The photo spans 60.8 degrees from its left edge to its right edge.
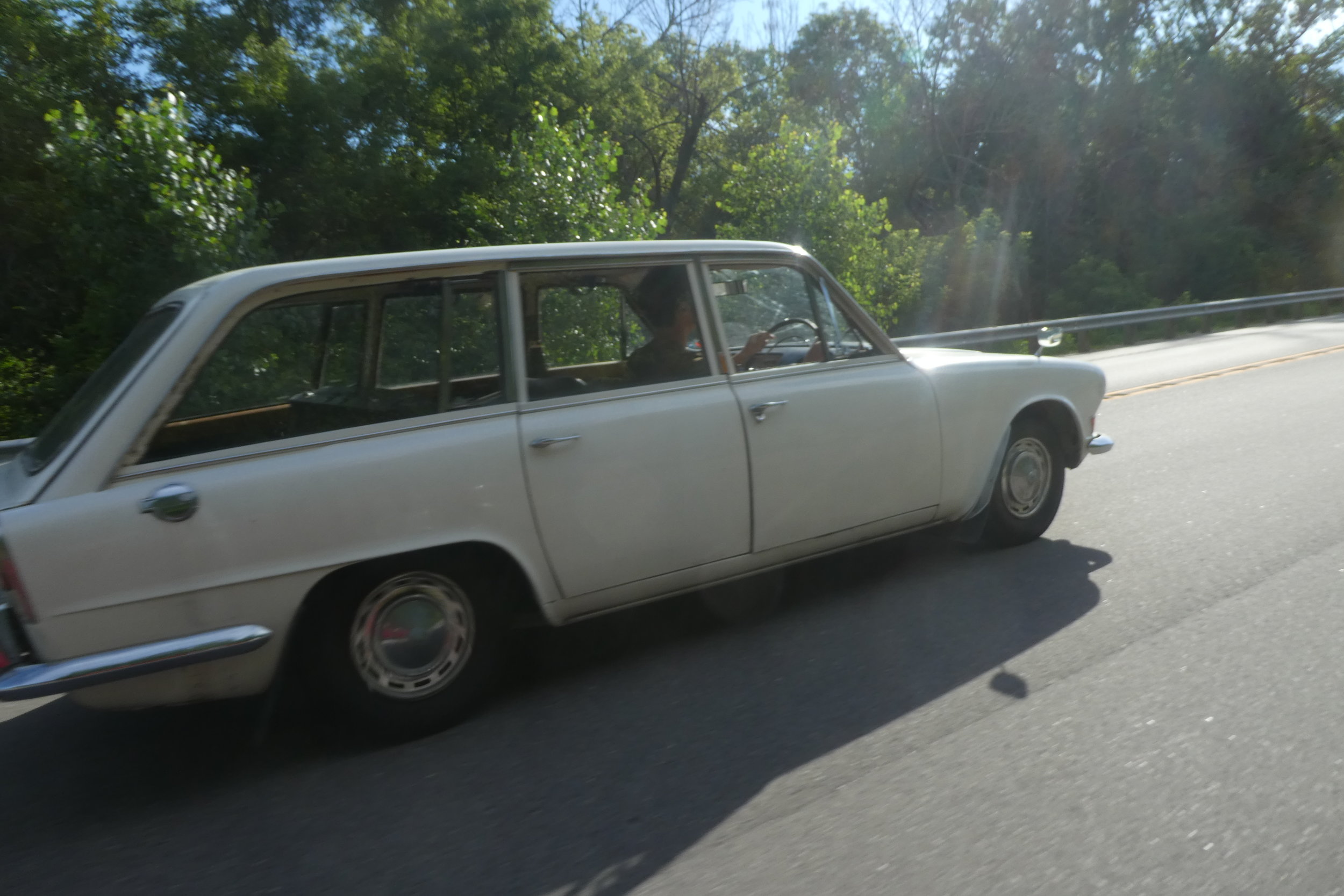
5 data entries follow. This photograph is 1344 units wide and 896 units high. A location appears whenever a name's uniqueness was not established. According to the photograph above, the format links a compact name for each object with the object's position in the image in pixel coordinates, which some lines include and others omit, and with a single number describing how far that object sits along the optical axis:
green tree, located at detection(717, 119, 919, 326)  29.62
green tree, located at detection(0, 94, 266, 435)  17.83
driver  4.68
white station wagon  3.47
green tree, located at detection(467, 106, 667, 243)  21.06
